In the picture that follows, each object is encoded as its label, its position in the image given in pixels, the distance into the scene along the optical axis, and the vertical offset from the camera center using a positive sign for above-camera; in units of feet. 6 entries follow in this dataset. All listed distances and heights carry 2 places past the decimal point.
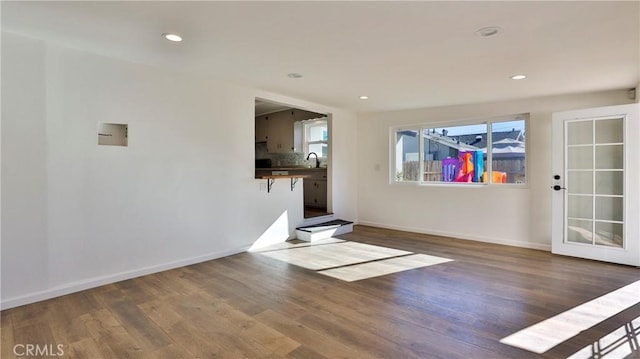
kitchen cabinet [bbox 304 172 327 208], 23.57 -1.03
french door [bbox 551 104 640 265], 12.71 -0.33
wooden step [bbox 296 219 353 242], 16.85 -2.88
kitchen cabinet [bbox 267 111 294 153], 24.93 +3.61
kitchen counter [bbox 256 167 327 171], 23.56 +0.65
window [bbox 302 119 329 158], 24.11 +3.09
